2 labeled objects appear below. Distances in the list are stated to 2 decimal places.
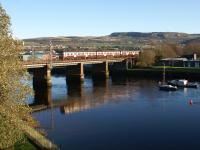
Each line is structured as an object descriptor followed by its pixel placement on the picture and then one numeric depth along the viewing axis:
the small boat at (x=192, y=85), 53.47
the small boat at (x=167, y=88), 50.92
